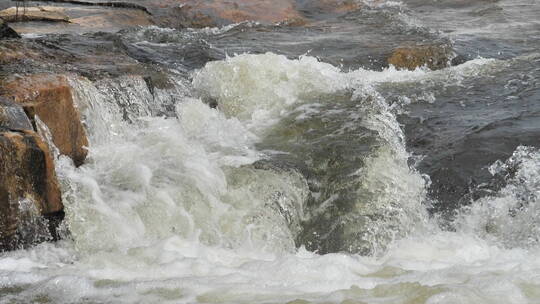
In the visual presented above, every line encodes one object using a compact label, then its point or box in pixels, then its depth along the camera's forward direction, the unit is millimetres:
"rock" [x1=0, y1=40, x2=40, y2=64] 12191
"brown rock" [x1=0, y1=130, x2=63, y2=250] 8687
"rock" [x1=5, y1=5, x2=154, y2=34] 21187
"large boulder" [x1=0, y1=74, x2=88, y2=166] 10406
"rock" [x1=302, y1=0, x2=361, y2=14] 29661
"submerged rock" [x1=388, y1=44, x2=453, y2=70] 19328
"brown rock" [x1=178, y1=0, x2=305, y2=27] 26078
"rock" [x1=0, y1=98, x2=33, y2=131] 9195
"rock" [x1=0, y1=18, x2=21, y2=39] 14219
